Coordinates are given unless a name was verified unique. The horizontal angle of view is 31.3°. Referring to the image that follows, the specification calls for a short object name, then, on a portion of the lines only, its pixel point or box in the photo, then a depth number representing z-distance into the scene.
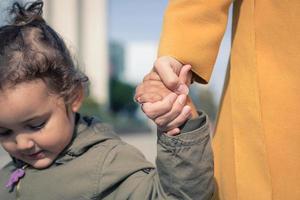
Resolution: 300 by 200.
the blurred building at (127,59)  30.68
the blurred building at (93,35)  24.45
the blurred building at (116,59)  29.69
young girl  1.58
